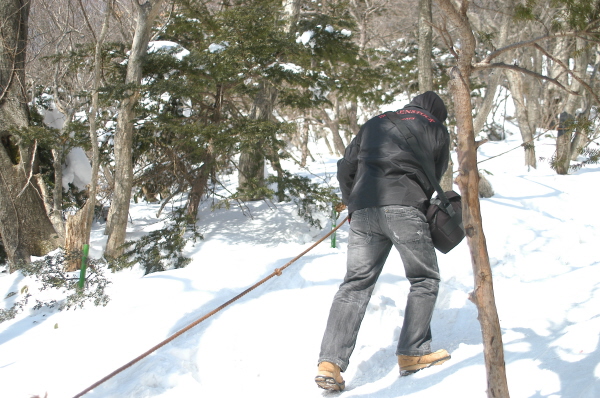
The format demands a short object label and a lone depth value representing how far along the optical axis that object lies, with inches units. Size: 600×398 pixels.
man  105.3
